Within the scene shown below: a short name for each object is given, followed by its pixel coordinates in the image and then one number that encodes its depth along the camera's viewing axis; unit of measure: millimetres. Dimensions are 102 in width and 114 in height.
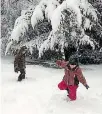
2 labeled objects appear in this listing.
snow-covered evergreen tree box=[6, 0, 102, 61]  5222
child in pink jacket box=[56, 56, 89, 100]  3497
